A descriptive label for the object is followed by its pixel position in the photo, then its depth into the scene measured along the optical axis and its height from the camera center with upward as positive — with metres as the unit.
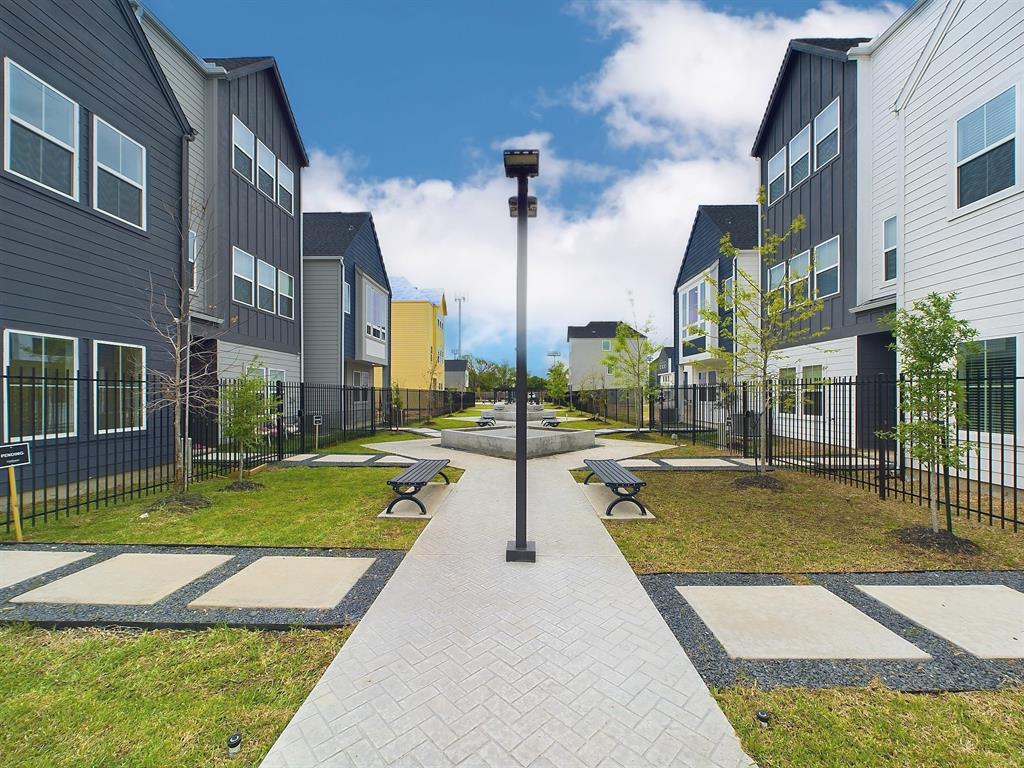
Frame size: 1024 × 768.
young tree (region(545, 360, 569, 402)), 36.83 +0.29
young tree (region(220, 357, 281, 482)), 9.14 -0.56
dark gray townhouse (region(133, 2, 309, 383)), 13.00 +6.03
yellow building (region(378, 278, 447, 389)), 37.94 +3.78
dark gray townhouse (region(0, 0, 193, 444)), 7.91 +3.50
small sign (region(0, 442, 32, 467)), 5.59 -0.87
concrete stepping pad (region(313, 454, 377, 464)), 12.16 -2.03
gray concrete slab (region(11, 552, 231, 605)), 4.19 -1.98
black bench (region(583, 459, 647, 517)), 7.01 -1.53
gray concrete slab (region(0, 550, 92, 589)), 4.73 -2.00
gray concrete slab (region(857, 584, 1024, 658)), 3.47 -2.00
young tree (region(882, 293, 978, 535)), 5.59 -0.02
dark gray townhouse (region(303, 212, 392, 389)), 20.66 +4.23
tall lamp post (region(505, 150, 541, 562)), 5.03 +0.68
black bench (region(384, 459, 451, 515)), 6.94 -1.50
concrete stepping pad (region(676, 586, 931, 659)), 3.35 -1.98
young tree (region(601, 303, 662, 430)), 20.30 +1.06
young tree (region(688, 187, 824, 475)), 9.27 +1.51
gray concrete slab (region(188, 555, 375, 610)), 4.10 -1.98
